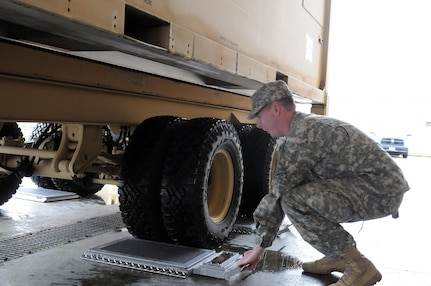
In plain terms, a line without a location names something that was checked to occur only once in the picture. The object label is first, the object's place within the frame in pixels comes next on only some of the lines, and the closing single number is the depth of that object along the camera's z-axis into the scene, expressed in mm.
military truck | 2602
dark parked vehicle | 22141
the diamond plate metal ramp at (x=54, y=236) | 3994
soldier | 3025
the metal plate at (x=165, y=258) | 3469
